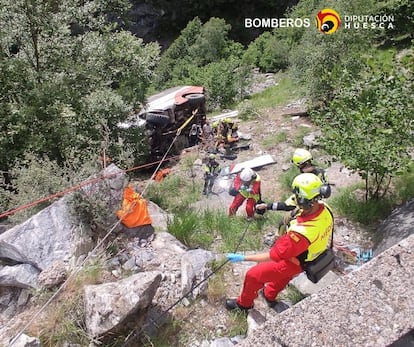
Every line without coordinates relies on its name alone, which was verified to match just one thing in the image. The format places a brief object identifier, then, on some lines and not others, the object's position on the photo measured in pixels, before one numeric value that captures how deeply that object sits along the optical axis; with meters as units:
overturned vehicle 10.49
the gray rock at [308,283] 3.73
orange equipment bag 4.69
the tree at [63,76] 7.26
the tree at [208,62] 16.22
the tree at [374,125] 4.57
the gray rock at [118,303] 2.96
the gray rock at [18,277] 3.64
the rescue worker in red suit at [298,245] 3.18
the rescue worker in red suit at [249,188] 5.78
